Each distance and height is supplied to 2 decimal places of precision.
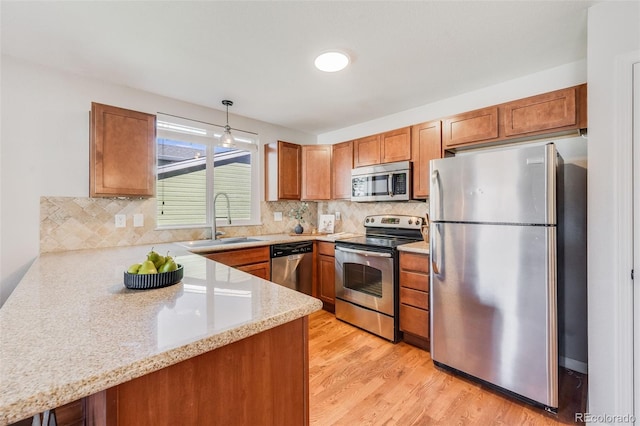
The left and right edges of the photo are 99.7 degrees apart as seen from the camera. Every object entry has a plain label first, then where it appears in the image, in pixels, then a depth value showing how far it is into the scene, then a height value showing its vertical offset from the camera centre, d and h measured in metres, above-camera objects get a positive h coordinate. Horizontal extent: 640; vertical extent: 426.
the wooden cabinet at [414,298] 2.33 -0.76
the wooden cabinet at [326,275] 3.15 -0.73
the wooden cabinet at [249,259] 2.51 -0.45
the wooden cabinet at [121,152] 2.12 +0.50
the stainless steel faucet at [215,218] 2.93 -0.05
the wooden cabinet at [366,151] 3.13 +0.74
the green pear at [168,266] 1.18 -0.24
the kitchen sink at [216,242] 2.62 -0.30
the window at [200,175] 2.81 +0.44
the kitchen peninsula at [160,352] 0.56 -0.33
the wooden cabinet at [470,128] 2.29 +0.76
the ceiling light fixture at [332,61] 1.98 +1.15
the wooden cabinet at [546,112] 1.91 +0.76
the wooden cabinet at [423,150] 2.62 +0.63
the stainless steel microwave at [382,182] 2.83 +0.34
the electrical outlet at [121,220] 2.48 -0.07
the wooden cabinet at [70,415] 1.58 -1.22
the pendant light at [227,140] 2.57 +0.70
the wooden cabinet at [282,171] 3.48 +0.56
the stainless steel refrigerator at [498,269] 1.64 -0.38
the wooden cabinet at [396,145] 2.84 +0.74
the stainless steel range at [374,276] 2.53 -0.64
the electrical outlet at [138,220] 2.57 -0.06
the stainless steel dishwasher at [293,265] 2.93 -0.59
